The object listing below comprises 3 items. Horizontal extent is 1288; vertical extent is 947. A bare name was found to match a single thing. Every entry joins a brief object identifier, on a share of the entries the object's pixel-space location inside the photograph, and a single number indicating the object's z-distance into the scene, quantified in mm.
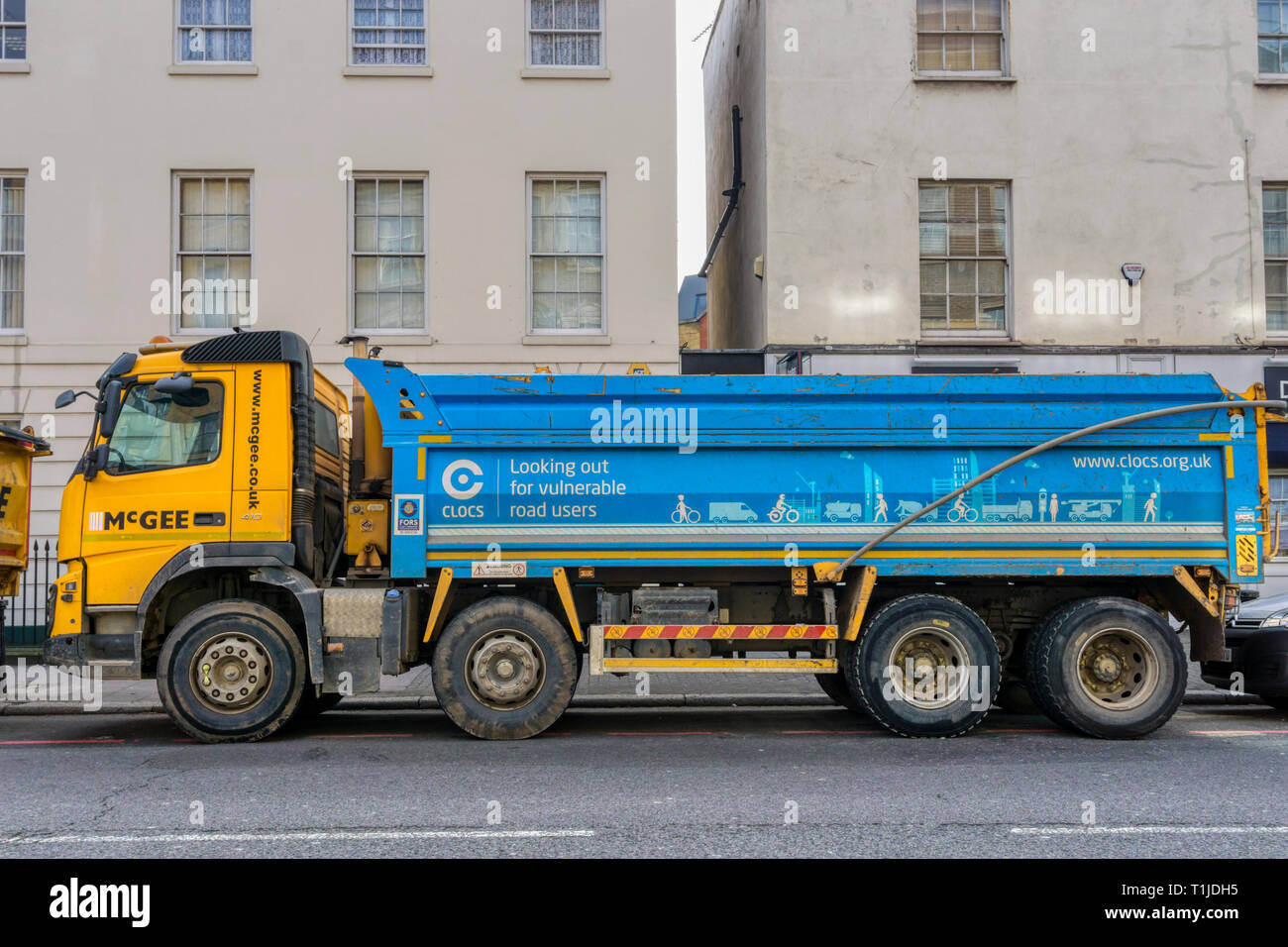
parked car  9242
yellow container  9516
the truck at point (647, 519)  8477
